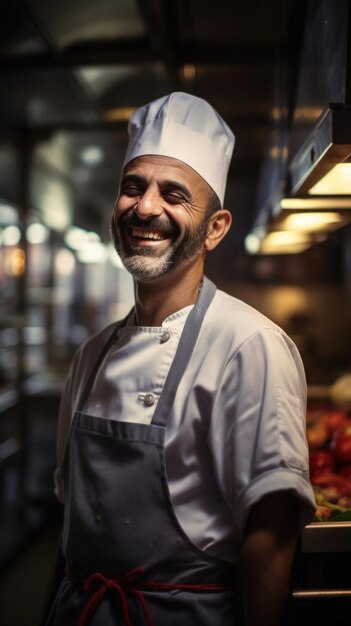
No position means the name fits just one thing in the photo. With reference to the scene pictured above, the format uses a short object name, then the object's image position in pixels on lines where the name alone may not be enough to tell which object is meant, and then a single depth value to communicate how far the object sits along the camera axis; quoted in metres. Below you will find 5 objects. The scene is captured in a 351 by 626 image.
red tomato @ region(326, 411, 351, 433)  2.24
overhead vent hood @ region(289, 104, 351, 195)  1.20
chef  1.24
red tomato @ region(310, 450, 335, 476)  1.90
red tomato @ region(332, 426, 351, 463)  1.94
